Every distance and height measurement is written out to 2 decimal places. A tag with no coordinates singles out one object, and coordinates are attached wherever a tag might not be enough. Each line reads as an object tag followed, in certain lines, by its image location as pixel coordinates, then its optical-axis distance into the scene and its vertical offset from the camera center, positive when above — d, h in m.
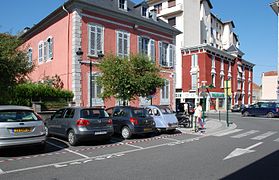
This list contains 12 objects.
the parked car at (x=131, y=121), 12.57 -1.17
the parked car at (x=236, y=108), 44.33 -1.96
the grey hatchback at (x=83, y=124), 10.43 -1.11
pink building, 22.08 +5.17
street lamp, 21.87 +2.91
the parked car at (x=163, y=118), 14.55 -1.16
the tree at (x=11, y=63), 12.02 +1.51
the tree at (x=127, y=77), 17.58 +1.22
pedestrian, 16.00 -0.99
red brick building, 41.06 +3.76
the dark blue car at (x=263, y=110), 29.25 -1.51
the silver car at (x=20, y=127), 8.11 -0.94
